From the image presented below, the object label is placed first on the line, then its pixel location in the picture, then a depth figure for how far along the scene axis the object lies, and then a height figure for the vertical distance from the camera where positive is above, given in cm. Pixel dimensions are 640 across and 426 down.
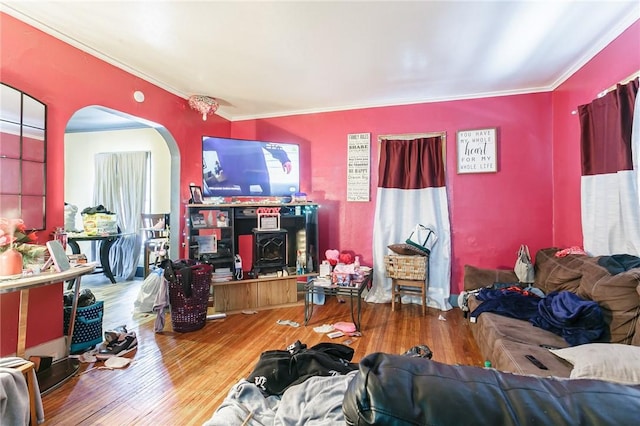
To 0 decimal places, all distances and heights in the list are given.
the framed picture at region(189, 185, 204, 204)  334 +26
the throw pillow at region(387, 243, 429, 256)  331 -41
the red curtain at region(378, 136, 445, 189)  355 +65
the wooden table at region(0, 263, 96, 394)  171 -62
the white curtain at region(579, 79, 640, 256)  198 +31
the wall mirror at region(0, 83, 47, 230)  194 +43
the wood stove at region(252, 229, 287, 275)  354 -44
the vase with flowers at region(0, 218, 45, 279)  175 -20
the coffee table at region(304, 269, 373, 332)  290 -77
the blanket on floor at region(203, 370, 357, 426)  96 -70
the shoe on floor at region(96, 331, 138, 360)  234 -111
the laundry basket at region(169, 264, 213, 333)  279 -87
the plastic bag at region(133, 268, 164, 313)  327 -91
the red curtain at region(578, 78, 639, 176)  200 +64
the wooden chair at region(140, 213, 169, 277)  426 -31
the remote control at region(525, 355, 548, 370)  147 -78
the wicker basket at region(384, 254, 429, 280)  323 -60
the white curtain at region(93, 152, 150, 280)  483 +38
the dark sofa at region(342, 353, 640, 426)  50 -35
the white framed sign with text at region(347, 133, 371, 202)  387 +67
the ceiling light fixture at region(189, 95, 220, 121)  348 +139
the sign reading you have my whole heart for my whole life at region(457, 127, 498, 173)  340 +77
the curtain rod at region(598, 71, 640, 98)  195 +96
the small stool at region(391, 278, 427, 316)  323 -91
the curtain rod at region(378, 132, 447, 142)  359 +102
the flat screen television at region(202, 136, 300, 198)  351 +62
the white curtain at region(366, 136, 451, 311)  352 +2
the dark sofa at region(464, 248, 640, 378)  152 -70
